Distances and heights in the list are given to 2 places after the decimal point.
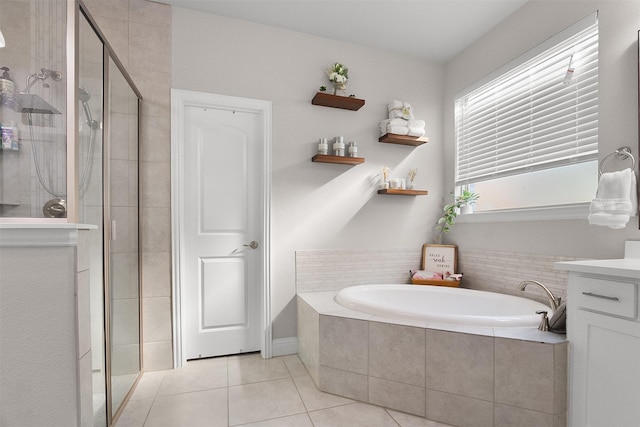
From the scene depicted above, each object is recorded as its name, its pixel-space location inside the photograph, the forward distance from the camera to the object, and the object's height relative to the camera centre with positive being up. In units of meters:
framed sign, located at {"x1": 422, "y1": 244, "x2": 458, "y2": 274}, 2.61 -0.43
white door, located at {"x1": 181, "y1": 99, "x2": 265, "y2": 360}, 2.20 -0.16
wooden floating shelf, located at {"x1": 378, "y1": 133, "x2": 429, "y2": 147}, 2.51 +0.64
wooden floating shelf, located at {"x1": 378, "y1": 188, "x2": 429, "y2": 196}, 2.52 +0.17
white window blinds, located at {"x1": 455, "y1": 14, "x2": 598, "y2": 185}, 1.74 +0.72
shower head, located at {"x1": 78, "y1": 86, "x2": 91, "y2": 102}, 1.15 +0.49
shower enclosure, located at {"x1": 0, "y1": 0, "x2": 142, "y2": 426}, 1.00 +0.26
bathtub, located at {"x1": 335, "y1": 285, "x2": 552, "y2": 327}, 1.54 -0.64
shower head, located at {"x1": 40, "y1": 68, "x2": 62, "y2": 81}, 1.06 +0.51
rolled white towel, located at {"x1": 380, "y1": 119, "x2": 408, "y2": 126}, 2.52 +0.80
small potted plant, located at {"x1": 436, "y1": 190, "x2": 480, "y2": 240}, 2.58 +0.03
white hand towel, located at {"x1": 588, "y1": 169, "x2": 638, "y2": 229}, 1.43 +0.06
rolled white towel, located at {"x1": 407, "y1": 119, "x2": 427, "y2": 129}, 2.56 +0.79
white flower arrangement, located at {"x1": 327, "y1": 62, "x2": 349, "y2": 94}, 2.39 +1.14
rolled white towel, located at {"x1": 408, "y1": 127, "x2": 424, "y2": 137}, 2.54 +0.72
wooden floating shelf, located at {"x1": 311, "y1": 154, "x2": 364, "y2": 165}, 2.32 +0.43
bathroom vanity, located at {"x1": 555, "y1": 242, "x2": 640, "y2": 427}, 1.11 -0.54
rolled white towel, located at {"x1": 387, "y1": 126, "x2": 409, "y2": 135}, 2.51 +0.72
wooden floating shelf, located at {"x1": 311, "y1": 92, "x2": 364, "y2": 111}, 2.33 +0.93
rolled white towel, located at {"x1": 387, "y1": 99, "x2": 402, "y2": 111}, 2.59 +0.97
